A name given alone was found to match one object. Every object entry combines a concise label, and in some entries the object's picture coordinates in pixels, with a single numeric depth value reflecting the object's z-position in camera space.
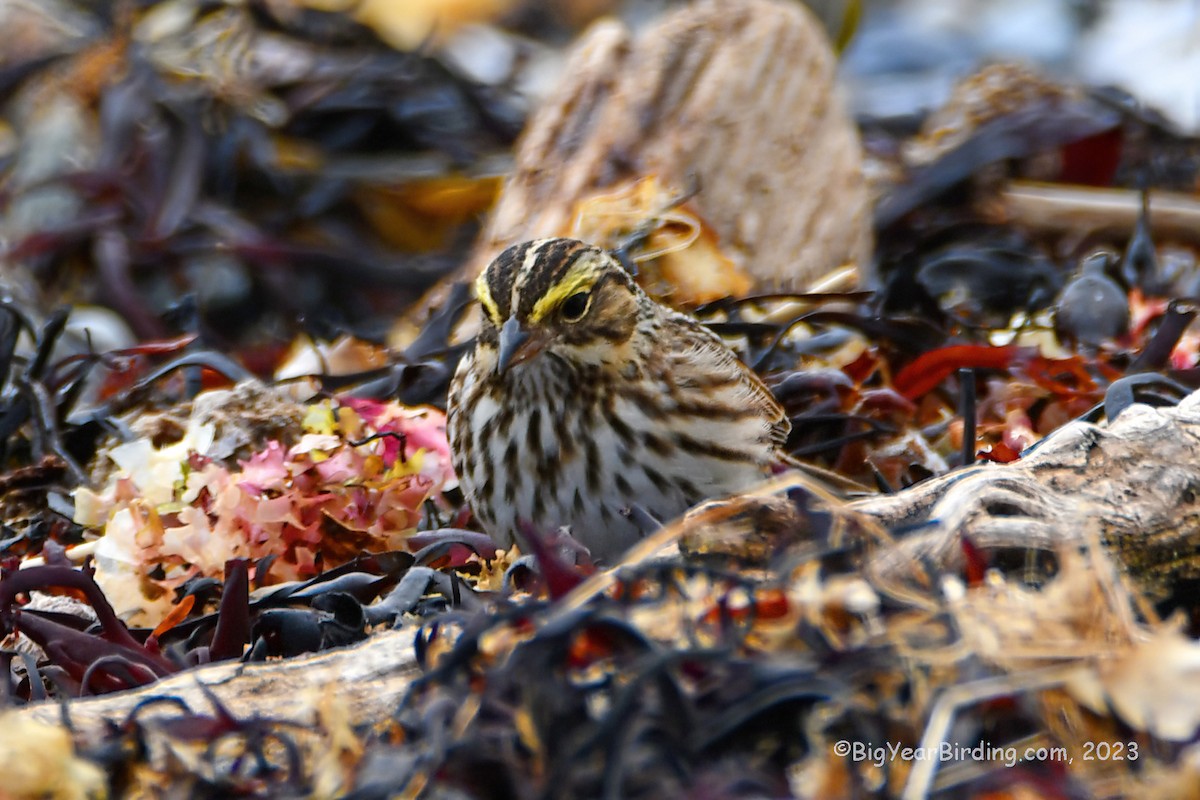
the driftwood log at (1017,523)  4.37
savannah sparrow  6.37
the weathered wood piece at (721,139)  9.81
